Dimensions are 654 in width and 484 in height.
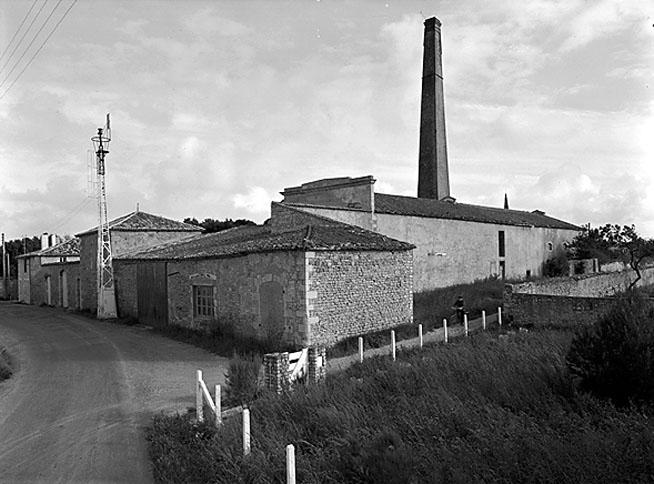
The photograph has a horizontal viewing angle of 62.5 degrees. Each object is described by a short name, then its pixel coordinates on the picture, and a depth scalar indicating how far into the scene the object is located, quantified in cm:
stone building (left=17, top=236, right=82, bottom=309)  3186
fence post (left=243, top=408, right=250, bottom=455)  652
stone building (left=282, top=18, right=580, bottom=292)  2203
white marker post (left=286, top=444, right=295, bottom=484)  519
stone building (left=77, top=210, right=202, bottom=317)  2803
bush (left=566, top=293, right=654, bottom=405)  691
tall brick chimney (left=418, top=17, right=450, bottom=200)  3800
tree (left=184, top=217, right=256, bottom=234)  4330
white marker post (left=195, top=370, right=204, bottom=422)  817
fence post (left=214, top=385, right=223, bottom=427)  756
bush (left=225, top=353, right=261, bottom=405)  927
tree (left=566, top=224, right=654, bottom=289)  3428
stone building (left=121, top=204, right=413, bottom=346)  1393
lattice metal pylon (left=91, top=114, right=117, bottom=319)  2472
